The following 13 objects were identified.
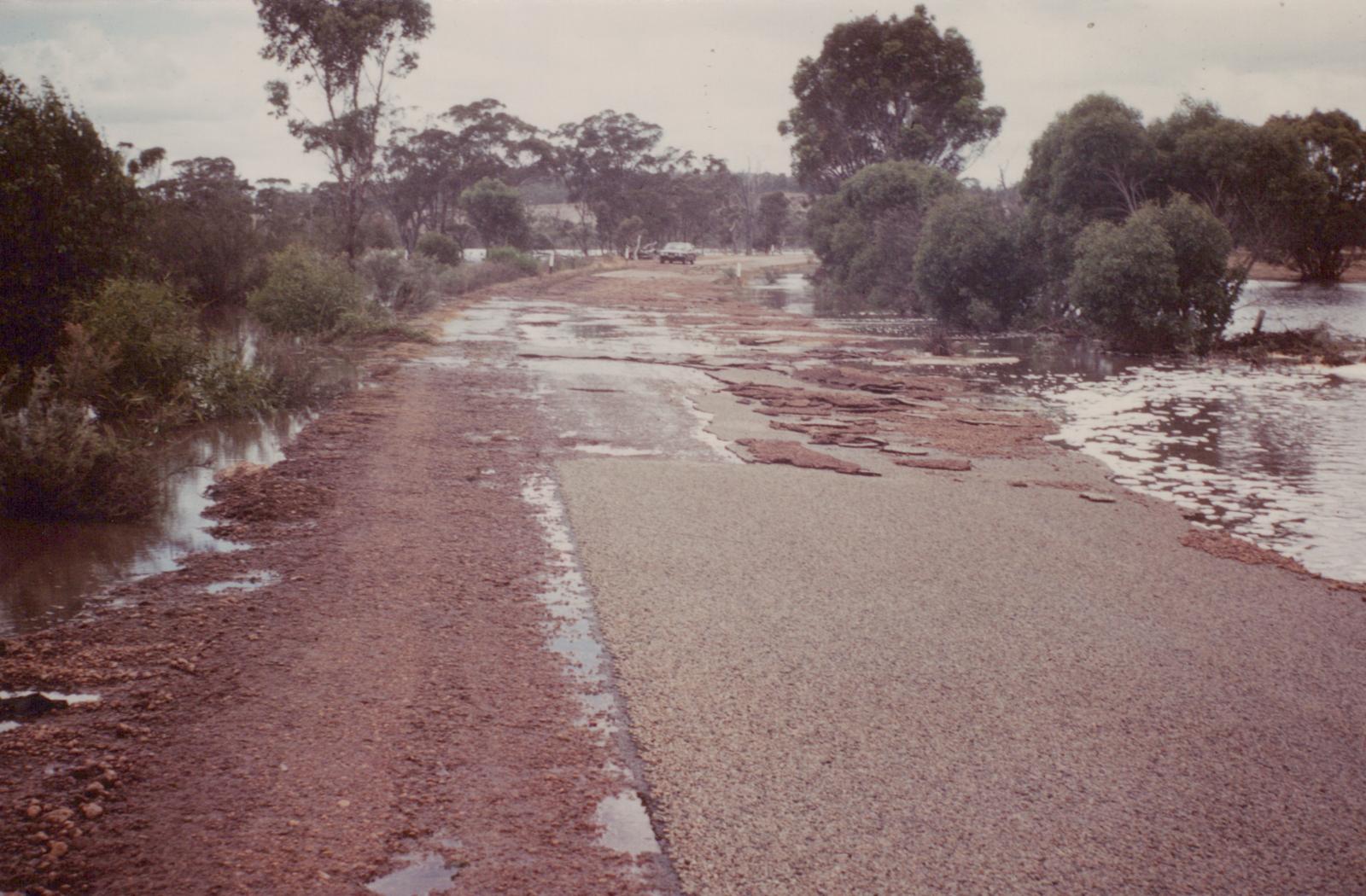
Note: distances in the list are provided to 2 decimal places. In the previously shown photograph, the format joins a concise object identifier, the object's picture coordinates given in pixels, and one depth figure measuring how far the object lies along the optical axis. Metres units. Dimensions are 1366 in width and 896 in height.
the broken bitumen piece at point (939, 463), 11.05
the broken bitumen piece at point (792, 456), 10.85
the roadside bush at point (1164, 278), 24.92
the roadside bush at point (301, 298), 21.38
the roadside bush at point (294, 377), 14.49
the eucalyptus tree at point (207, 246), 27.08
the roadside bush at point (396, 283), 30.62
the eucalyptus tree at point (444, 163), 67.00
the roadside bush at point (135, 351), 11.32
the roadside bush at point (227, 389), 13.25
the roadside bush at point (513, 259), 54.12
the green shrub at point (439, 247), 50.94
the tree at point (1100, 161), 28.12
